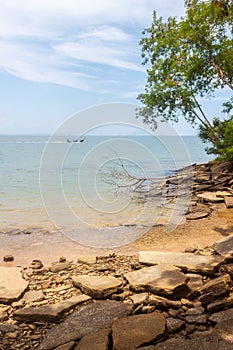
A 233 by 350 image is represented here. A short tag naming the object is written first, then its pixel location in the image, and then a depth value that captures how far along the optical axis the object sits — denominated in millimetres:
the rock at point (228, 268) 4459
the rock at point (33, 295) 4609
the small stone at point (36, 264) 6176
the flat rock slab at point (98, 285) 4422
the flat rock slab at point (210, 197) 12017
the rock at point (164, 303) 3838
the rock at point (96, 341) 3053
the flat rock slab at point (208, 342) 2959
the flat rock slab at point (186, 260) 4887
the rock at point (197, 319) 3465
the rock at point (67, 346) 3127
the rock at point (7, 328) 3689
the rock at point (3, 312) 4043
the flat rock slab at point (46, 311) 3885
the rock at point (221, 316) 3408
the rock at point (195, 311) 3633
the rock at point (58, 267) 5920
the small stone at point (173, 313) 3648
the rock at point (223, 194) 12492
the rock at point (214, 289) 3857
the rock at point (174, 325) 3354
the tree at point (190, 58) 12570
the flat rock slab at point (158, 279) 4102
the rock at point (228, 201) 10994
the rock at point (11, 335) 3562
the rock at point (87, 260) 6250
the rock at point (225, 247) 5367
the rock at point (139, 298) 4016
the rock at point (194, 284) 4117
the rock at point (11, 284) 4582
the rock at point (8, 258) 6842
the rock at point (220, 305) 3650
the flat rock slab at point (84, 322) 3365
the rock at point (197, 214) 10172
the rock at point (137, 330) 3076
